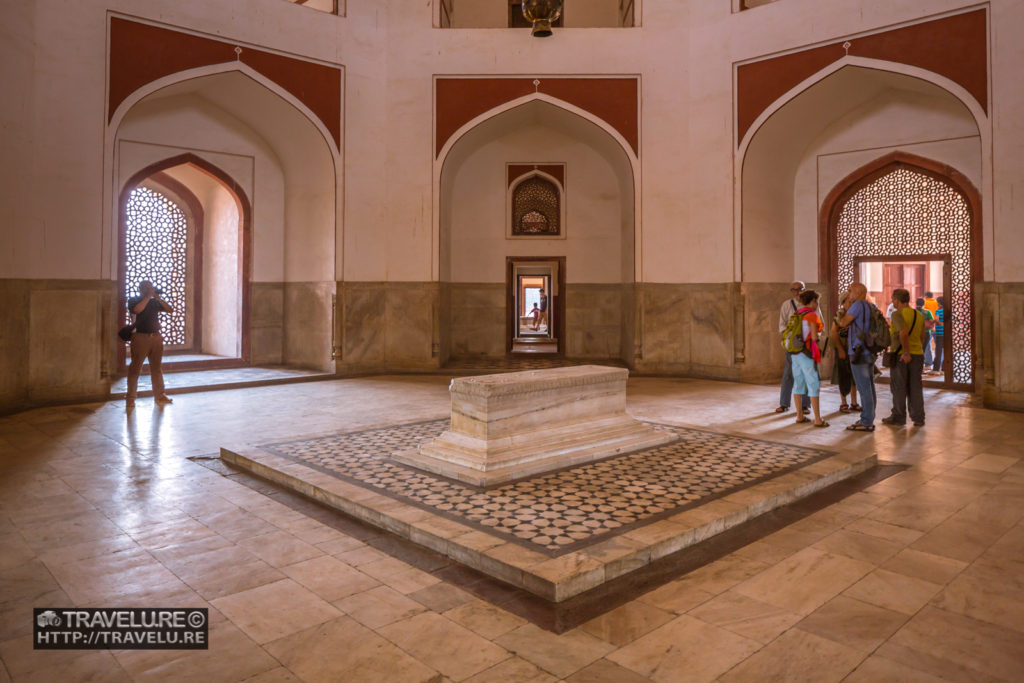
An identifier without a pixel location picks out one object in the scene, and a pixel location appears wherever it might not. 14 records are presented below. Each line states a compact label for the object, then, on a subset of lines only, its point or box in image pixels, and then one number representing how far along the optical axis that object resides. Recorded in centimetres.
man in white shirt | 577
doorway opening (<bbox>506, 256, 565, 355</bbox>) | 1023
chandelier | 831
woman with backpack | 515
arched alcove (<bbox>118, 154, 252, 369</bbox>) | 910
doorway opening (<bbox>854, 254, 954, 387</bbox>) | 770
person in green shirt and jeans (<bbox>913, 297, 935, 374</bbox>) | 787
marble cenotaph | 376
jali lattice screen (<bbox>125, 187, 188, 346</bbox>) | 917
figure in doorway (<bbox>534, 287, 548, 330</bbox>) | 1719
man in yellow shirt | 538
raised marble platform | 263
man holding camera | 616
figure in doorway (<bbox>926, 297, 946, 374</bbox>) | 811
